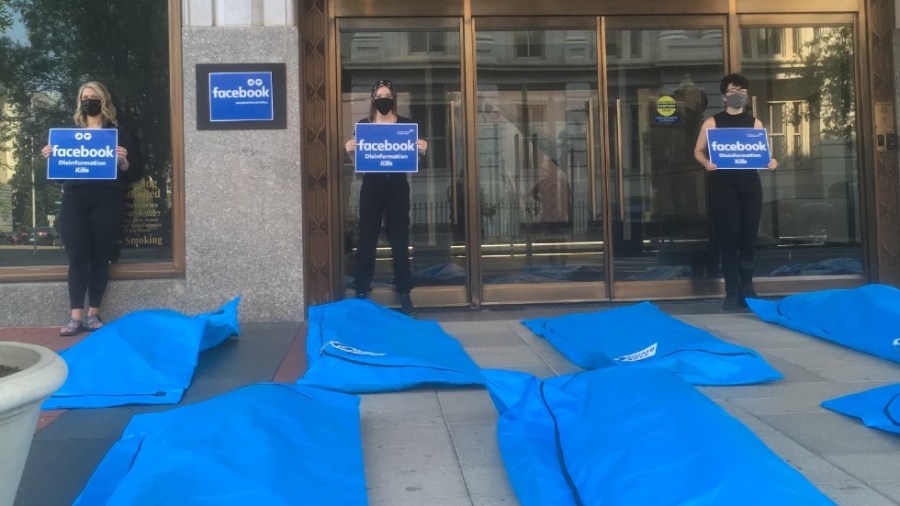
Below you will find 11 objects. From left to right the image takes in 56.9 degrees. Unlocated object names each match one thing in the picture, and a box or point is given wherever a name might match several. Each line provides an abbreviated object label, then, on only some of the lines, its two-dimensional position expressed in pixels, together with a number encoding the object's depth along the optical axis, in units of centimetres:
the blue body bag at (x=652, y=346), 445
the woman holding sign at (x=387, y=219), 697
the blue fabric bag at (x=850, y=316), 516
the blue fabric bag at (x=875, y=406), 352
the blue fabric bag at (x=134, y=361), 423
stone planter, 213
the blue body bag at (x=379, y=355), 437
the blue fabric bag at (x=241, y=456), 239
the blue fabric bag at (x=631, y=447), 225
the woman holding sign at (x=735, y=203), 695
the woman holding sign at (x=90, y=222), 638
